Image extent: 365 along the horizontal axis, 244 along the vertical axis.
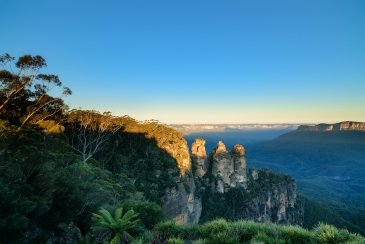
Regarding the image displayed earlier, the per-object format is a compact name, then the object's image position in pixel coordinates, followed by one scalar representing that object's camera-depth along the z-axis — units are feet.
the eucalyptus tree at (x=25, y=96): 124.16
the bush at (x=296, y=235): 43.98
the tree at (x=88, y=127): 176.45
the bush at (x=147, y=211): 92.22
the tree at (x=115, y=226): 55.26
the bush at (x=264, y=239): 43.02
